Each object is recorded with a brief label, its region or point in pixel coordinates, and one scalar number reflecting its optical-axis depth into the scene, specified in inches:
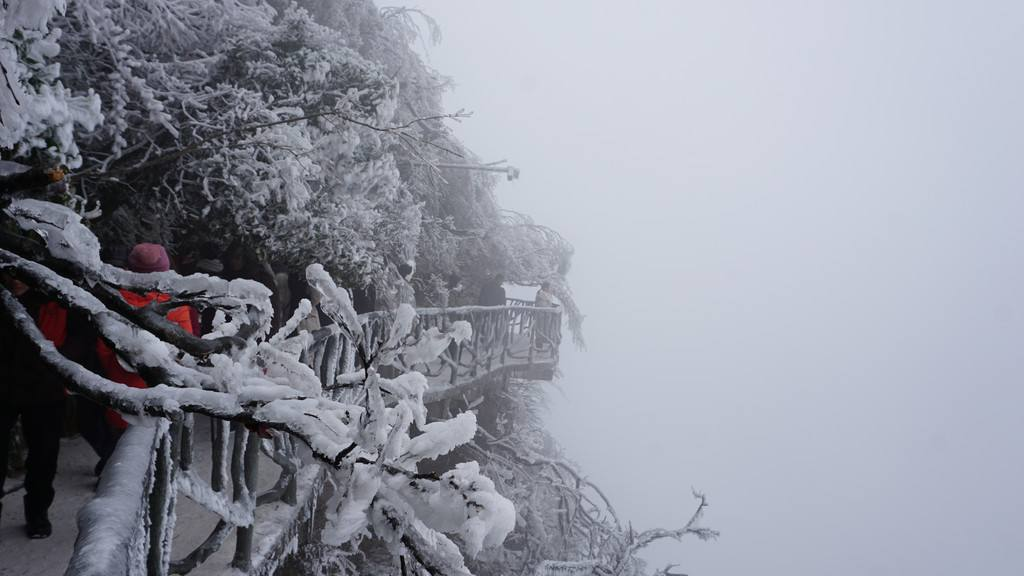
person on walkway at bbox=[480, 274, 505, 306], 534.0
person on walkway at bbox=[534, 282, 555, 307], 613.9
